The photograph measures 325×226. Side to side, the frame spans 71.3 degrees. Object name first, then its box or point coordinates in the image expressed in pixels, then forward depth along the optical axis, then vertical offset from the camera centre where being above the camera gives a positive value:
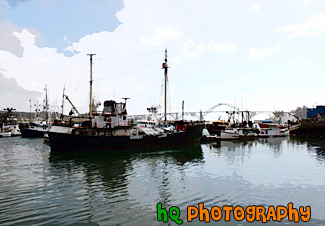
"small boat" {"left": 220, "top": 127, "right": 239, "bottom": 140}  62.24 -4.67
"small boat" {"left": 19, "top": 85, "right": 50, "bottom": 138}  73.75 -3.92
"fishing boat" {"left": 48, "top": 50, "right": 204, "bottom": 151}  34.75 -2.72
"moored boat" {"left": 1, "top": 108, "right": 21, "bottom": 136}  83.83 -3.71
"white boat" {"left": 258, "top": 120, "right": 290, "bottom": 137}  75.19 -4.63
